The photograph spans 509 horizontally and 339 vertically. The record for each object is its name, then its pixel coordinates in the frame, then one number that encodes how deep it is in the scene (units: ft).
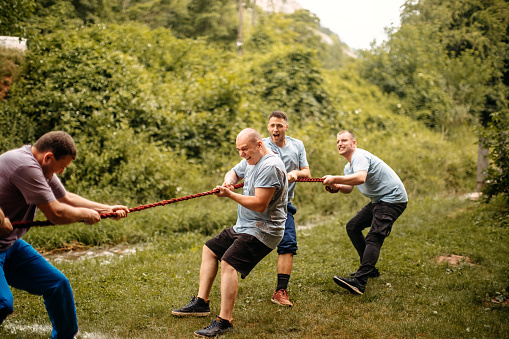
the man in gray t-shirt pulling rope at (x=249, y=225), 14.03
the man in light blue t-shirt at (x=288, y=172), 17.65
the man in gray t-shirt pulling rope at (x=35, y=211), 11.34
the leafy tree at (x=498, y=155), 30.22
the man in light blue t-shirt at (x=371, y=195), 18.48
